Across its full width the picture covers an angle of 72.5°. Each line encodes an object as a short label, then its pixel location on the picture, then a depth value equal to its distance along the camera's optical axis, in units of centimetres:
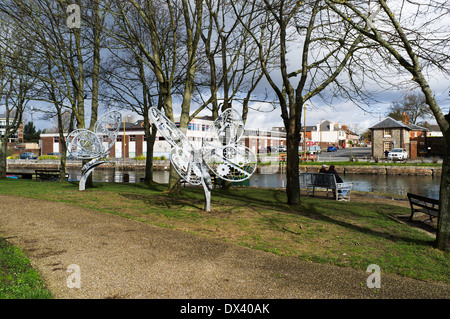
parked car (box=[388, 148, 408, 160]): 4652
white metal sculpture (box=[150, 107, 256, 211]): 905
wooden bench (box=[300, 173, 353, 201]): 1267
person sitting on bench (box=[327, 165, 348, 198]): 1312
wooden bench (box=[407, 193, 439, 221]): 767
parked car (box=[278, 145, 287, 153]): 6306
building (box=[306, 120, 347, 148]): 10938
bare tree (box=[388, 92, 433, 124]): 6490
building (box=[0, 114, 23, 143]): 9450
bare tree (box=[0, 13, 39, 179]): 1625
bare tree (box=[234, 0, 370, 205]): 1052
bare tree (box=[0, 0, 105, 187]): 1257
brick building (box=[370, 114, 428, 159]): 5250
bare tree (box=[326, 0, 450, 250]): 599
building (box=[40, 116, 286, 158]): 6131
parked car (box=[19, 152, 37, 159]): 6601
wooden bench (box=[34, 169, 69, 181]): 2169
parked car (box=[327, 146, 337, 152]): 7850
